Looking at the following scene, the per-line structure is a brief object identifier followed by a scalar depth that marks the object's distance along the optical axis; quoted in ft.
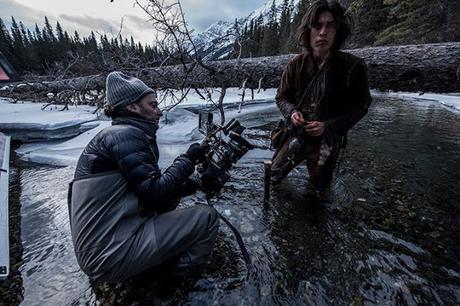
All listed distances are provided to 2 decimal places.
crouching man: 6.03
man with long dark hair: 9.63
